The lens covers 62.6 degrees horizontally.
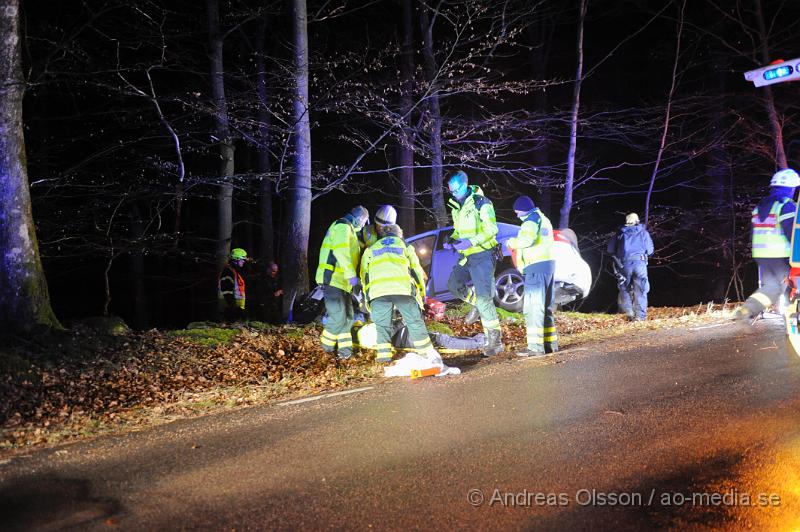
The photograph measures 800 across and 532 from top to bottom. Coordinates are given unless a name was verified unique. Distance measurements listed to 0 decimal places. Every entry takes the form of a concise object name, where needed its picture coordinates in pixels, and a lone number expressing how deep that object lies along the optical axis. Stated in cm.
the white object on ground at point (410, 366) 762
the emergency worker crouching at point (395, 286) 772
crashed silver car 1222
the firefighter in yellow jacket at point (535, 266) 863
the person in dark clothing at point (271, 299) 1239
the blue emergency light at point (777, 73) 588
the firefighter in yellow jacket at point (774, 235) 823
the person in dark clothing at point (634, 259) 1273
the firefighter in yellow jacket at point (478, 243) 843
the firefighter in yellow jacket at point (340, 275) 830
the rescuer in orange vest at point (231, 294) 1281
